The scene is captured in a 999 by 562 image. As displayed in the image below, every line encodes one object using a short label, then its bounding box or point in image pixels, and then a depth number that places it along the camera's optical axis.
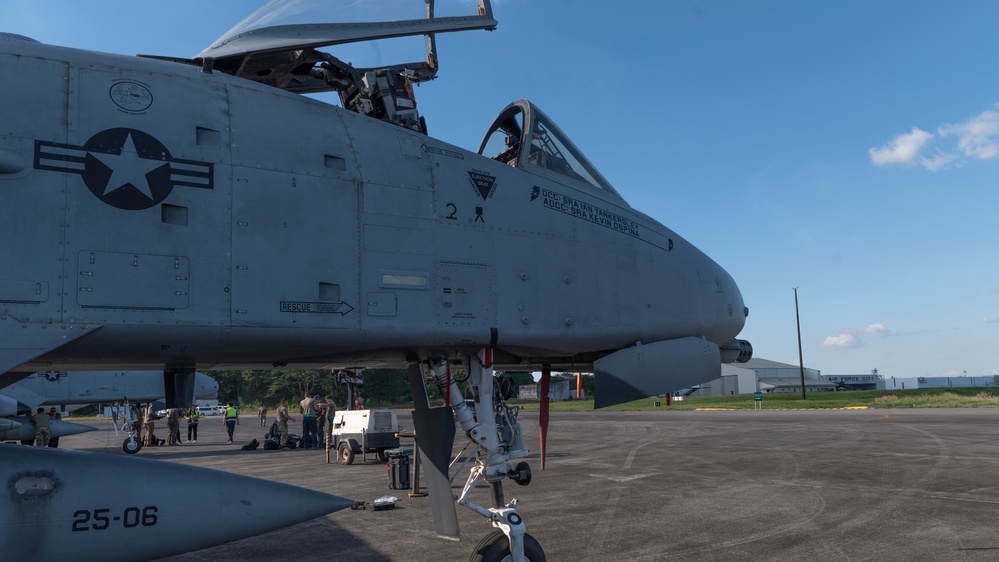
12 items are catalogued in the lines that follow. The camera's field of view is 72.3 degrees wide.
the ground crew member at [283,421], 26.41
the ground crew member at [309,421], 25.81
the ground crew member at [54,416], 26.89
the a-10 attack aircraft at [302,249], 4.69
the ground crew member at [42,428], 23.88
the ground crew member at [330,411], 24.58
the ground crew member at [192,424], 32.97
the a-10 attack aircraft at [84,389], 28.41
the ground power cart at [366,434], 19.88
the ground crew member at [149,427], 30.22
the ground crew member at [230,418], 32.84
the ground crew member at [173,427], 29.88
